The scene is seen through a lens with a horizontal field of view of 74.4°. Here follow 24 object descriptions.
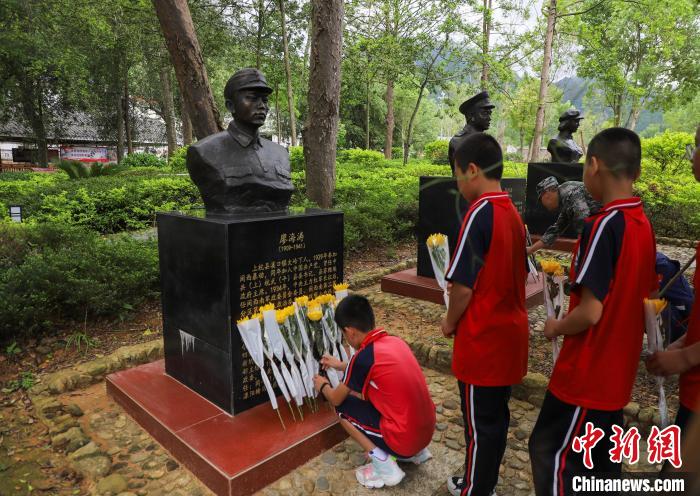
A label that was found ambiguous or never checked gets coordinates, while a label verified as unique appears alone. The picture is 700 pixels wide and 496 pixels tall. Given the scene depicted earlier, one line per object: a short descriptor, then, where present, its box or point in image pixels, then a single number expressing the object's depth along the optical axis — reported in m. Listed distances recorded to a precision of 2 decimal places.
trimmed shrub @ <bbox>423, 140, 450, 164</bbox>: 25.92
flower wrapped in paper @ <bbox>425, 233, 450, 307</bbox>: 4.04
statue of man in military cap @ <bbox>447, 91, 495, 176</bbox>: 5.29
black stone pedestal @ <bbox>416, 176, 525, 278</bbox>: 5.45
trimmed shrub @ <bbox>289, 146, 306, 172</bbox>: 17.95
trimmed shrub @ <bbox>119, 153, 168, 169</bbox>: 21.22
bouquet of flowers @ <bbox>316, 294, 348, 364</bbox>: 2.95
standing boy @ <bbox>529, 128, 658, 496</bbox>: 1.74
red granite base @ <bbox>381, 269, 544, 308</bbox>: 5.32
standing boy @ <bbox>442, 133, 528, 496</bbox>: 2.01
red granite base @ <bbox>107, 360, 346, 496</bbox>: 2.49
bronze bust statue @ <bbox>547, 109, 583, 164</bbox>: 8.10
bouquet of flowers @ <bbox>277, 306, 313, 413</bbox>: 2.73
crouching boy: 2.40
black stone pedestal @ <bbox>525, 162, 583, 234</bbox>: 7.95
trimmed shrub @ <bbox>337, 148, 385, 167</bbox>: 22.00
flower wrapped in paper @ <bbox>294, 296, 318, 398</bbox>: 2.81
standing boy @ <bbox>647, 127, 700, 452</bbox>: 1.65
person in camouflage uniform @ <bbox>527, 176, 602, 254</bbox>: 4.31
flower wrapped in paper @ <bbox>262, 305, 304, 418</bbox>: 2.70
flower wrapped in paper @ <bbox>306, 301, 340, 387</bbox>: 2.82
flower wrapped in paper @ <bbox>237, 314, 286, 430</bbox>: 2.68
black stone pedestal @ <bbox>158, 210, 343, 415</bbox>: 2.89
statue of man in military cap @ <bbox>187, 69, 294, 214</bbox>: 3.18
